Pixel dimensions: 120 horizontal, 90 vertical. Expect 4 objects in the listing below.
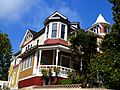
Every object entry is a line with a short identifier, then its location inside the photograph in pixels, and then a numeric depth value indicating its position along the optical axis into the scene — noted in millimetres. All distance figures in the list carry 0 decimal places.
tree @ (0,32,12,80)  36009
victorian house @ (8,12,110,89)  32500
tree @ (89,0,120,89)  23188
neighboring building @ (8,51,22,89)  49709
